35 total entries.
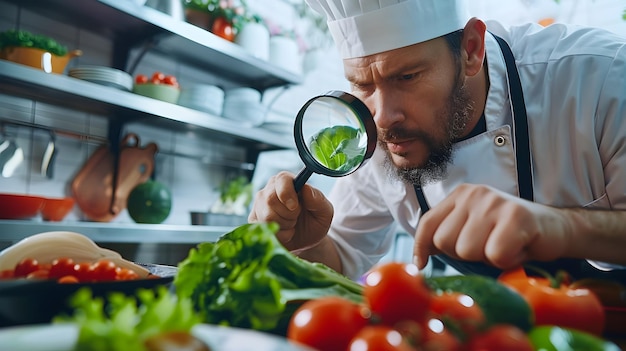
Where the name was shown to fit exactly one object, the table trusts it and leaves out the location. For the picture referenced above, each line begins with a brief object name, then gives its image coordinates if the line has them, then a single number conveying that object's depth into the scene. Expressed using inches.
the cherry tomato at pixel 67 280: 25.4
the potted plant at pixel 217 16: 110.4
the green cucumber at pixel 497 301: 21.6
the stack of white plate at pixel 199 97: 102.9
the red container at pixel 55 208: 83.1
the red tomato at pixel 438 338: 16.5
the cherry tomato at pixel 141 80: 98.3
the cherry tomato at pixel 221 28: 112.8
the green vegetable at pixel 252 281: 23.3
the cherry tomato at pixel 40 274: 29.2
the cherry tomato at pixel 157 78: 99.0
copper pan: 100.1
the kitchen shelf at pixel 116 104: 80.6
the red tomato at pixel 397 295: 19.5
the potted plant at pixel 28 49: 81.0
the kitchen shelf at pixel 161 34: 92.9
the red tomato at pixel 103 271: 29.8
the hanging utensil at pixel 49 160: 94.1
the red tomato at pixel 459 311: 18.7
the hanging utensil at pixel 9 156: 86.9
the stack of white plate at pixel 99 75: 87.6
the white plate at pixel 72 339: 15.9
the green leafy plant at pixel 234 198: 121.6
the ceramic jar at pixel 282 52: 127.0
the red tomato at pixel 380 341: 16.4
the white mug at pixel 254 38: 116.6
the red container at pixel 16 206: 77.8
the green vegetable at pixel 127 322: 15.3
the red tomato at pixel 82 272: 29.7
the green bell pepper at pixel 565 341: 18.6
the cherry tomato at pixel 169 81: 100.7
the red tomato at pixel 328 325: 19.1
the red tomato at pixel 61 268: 30.0
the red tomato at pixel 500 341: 17.0
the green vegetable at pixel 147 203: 99.3
